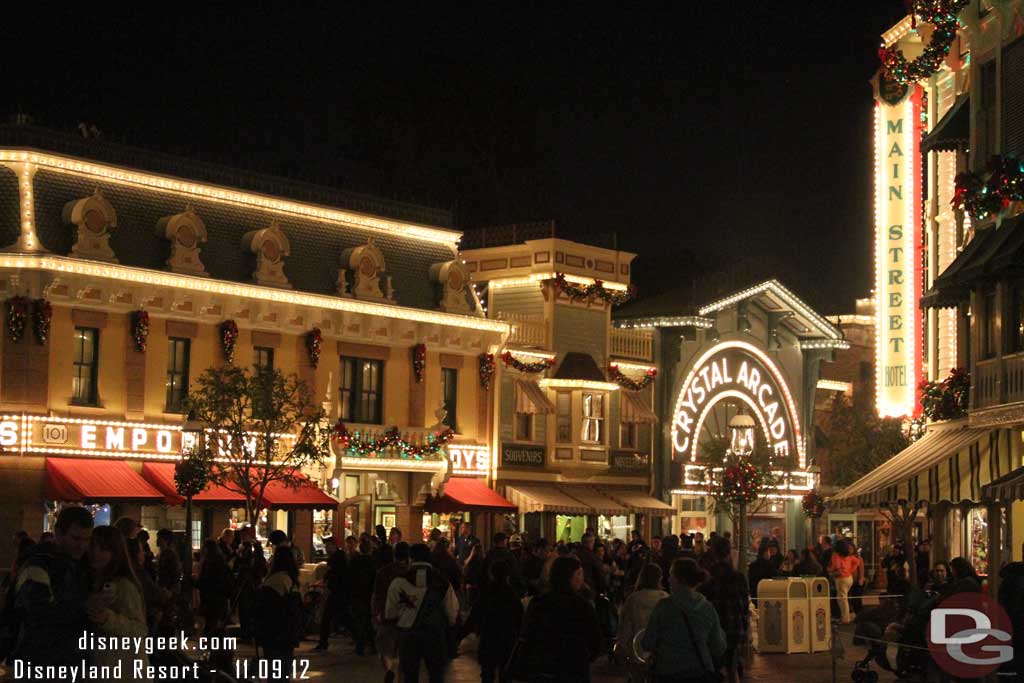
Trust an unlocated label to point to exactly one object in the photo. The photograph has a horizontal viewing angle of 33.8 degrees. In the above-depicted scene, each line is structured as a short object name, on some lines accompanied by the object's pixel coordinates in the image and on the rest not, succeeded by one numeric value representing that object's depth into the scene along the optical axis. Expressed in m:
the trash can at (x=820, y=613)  27.62
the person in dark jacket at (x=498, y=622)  16.34
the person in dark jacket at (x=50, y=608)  11.20
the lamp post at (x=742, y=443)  34.62
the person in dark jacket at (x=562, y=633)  12.55
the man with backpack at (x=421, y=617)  16.08
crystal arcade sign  51.59
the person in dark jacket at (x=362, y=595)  25.73
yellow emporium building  34.19
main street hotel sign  38.56
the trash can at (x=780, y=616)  27.08
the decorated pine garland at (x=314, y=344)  39.66
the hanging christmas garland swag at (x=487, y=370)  44.31
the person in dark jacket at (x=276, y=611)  15.90
